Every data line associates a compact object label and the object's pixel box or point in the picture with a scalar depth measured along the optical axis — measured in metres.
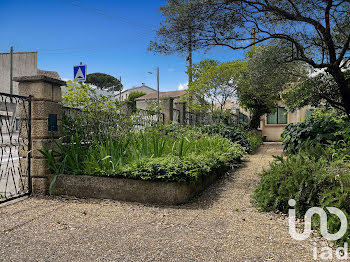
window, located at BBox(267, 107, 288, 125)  17.45
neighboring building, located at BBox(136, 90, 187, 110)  44.93
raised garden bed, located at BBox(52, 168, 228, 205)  3.77
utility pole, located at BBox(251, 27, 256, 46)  6.49
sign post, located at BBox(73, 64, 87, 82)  8.52
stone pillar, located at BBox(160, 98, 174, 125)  10.23
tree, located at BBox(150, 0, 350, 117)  5.73
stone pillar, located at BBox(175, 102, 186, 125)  11.51
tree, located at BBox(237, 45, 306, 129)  6.79
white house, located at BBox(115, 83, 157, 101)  58.67
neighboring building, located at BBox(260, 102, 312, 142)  17.16
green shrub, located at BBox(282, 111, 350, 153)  6.20
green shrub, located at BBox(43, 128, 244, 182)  3.82
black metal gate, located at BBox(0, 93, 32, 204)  4.14
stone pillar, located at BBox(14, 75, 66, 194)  4.16
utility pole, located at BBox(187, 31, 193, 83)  6.09
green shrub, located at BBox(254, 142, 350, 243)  3.02
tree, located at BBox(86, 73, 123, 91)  64.36
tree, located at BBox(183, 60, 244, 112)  11.82
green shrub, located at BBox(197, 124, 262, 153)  10.12
